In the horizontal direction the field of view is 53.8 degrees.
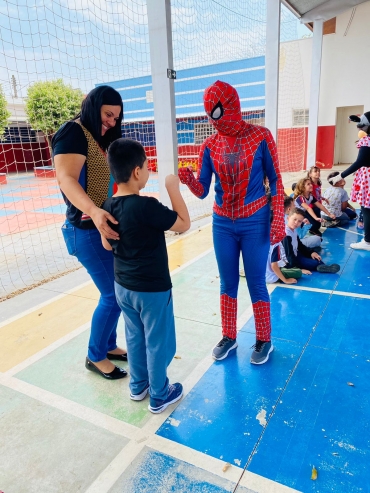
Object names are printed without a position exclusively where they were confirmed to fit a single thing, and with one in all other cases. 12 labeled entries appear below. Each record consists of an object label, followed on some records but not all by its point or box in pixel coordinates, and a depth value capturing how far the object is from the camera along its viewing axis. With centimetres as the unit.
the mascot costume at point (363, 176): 420
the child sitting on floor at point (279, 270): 342
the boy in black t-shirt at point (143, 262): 158
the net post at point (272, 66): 726
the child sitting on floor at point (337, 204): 569
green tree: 1170
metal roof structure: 913
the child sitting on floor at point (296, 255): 376
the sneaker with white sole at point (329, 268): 377
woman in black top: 174
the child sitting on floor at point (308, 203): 505
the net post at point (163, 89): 454
